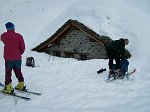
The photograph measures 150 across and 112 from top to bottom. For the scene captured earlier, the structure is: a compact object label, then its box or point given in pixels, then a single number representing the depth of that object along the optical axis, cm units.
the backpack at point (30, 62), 708
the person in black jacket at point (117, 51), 520
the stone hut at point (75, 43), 782
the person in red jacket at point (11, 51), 467
